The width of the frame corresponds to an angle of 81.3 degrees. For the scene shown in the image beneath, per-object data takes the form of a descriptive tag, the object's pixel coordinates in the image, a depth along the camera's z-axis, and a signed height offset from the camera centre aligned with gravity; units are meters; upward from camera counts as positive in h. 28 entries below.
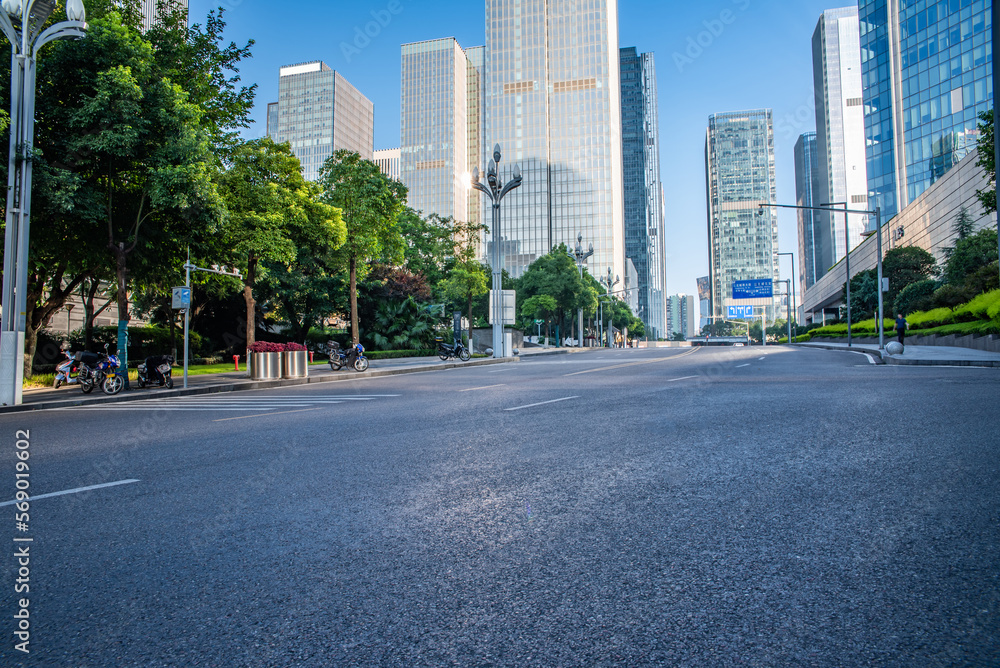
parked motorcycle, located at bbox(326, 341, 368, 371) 24.00 -0.39
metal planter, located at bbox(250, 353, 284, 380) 19.47 -0.54
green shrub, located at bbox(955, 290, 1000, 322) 22.74 +1.33
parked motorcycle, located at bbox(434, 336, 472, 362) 29.75 -0.25
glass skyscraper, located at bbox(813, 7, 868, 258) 147.38 +60.26
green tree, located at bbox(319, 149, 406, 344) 29.25 +7.52
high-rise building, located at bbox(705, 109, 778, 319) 191.62 +31.05
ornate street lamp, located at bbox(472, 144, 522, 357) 31.59 +6.35
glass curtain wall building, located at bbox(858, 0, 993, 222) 67.38 +31.73
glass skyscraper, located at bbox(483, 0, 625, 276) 133.62 +54.98
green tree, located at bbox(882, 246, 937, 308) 46.06 +5.83
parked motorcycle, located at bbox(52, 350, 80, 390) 17.42 -0.59
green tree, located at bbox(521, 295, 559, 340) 65.56 +4.48
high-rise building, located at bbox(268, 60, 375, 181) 159.62 +66.62
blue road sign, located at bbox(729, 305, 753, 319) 71.00 +3.88
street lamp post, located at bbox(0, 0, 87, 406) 12.86 +4.05
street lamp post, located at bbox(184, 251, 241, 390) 16.49 +2.39
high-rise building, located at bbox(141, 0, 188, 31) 51.44 +30.65
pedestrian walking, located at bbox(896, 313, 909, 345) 27.10 +0.62
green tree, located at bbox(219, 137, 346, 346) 21.72 +5.57
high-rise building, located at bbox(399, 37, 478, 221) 162.25 +61.44
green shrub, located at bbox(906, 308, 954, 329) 29.58 +1.22
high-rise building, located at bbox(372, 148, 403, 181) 174.39 +57.37
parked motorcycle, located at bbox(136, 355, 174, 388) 16.64 -0.60
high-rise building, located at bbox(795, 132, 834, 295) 146.20 +25.50
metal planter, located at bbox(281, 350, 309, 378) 20.03 -0.49
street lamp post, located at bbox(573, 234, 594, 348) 56.22 +8.81
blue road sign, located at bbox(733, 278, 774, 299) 65.88 +6.21
